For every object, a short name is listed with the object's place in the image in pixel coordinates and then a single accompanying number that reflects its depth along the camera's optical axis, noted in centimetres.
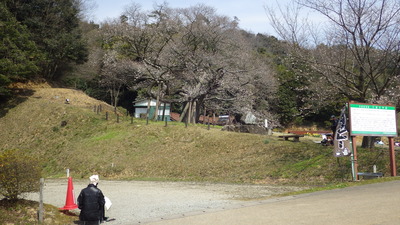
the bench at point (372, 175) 1204
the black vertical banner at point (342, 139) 1204
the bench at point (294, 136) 2092
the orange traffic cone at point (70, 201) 905
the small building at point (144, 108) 4412
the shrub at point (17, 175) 788
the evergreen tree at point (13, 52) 3173
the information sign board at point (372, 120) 1208
